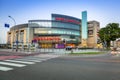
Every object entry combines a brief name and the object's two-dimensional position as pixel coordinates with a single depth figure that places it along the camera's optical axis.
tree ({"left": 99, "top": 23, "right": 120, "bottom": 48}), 29.20
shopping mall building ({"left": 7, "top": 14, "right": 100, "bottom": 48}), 42.68
